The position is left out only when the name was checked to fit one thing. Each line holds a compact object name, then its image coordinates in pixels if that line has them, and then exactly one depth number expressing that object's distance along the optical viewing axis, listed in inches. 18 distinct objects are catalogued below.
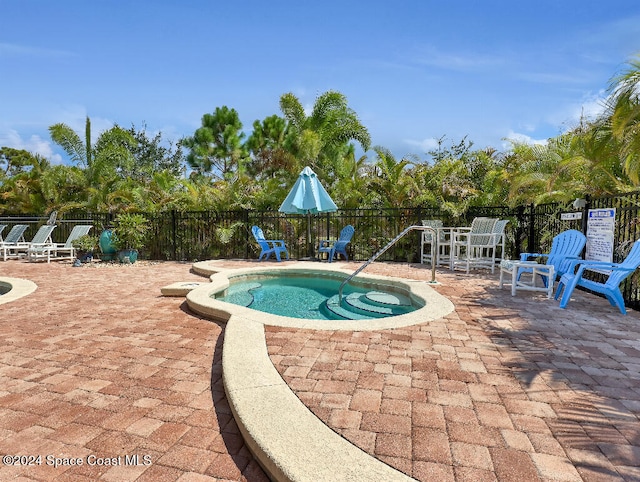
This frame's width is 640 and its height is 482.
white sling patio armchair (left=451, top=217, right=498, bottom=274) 297.6
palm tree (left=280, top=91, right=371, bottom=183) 552.1
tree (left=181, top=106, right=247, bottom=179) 1091.9
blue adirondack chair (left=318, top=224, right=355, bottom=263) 384.9
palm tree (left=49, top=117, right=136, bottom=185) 549.0
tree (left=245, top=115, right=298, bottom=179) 998.8
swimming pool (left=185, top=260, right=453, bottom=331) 150.1
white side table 197.9
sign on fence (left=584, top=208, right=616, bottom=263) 203.5
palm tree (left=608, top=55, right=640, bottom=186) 195.6
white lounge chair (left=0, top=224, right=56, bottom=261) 435.5
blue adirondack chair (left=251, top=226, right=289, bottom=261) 394.0
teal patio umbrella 360.5
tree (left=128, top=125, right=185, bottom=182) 1123.3
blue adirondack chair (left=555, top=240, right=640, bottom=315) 166.2
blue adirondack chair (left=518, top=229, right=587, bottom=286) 203.2
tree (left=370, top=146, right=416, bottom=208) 413.1
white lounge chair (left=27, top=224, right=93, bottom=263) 419.5
